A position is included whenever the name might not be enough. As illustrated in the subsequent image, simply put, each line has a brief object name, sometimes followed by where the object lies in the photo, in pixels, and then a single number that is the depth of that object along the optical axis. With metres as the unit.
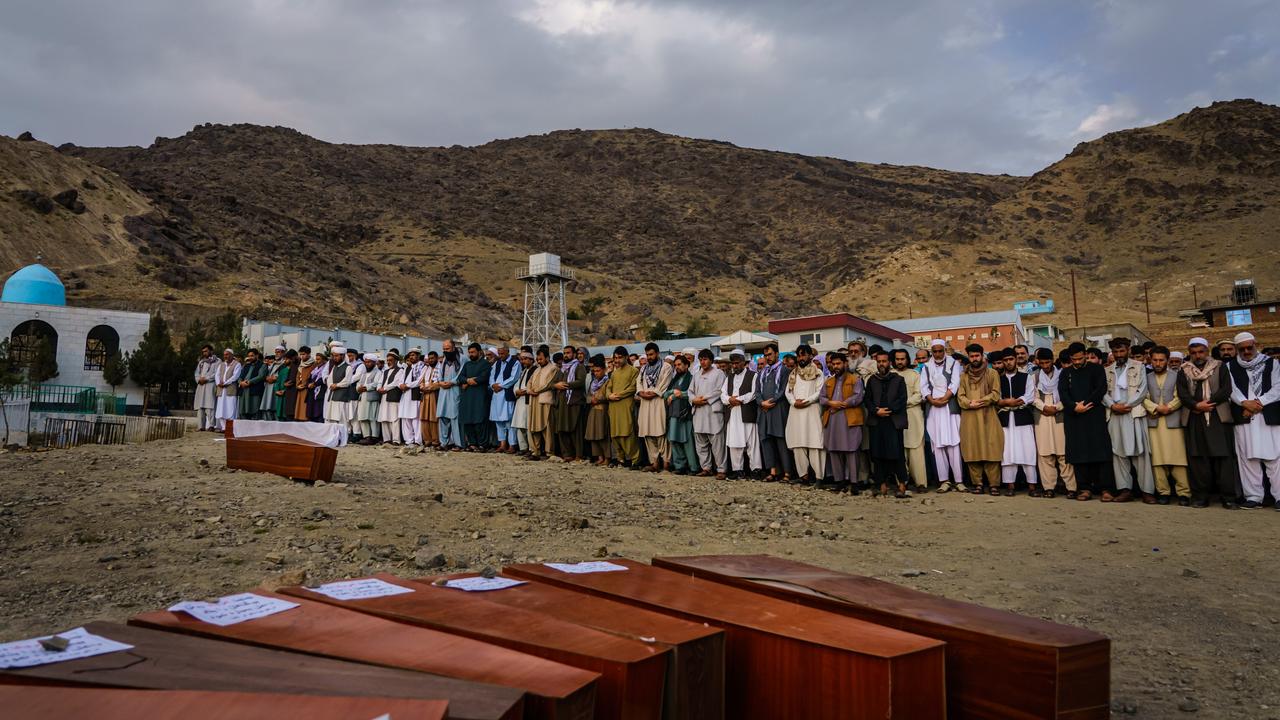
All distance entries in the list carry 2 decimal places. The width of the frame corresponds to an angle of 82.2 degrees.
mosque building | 25.20
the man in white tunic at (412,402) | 12.91
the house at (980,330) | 39.31
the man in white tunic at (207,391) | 15.05
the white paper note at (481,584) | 1.99
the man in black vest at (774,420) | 9.56
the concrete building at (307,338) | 29.41
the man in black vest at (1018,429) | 8.63
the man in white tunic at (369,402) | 13.43
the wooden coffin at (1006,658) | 1.56
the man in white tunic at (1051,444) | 8.41
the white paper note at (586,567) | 2.27
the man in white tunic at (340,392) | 13.49
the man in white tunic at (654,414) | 10.41
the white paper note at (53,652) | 1.25
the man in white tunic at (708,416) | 10.10
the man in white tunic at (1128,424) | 8.12
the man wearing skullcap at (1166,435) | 7.92
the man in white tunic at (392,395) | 13.03
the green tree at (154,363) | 26.12
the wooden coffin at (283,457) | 7.57
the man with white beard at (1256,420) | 7.54
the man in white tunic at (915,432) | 9.04
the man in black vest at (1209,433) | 7.70
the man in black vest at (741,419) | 9.82
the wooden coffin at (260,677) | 1.12
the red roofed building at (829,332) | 33.19
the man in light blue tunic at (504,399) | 11.98
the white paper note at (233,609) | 1.61
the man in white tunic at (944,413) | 8.99
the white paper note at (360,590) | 1.86
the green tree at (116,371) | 26.08
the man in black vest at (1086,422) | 8.16
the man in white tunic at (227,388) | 14.54
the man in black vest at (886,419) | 8.55
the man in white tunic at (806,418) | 9.14
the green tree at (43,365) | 23.64
